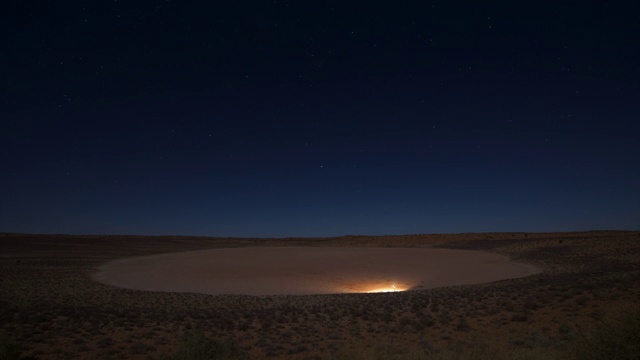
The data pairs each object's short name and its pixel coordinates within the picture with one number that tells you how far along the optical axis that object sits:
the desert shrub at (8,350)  9.09
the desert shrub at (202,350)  9.20
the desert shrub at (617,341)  7.58
